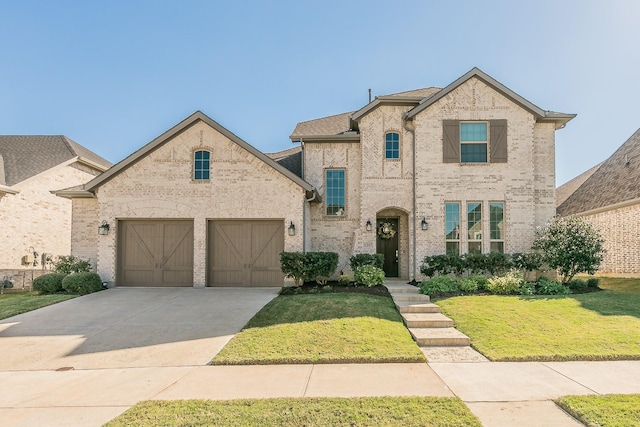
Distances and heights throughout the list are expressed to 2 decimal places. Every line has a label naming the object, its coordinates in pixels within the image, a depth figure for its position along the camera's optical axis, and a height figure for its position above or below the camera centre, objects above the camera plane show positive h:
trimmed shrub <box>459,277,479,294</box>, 11.09 -1.86
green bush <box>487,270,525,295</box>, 11.02 -1.82
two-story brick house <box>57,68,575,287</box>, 12.95 +1.10
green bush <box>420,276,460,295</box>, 10.99 -1.87
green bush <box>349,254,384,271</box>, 12.70 -1.25
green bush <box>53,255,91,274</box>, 13.02 -1.55
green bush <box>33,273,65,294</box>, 11.99 -2.02
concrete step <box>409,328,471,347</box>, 7.13 -2.25
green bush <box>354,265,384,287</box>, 11.84 -1.68
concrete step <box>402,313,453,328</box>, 8.17 -2.18
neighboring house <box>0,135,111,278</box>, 16.97 +1.31
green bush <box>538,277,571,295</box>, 11.01 -1.93
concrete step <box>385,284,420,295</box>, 11.23 -2.03
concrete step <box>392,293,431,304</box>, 10.27 -2.08
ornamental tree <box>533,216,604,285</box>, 11.89 -0.71
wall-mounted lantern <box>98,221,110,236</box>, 12.75 -0.22
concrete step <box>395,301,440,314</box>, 9.19 -2.11
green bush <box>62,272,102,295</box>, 11.75 -1.97
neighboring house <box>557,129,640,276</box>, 15.34 +0.88
